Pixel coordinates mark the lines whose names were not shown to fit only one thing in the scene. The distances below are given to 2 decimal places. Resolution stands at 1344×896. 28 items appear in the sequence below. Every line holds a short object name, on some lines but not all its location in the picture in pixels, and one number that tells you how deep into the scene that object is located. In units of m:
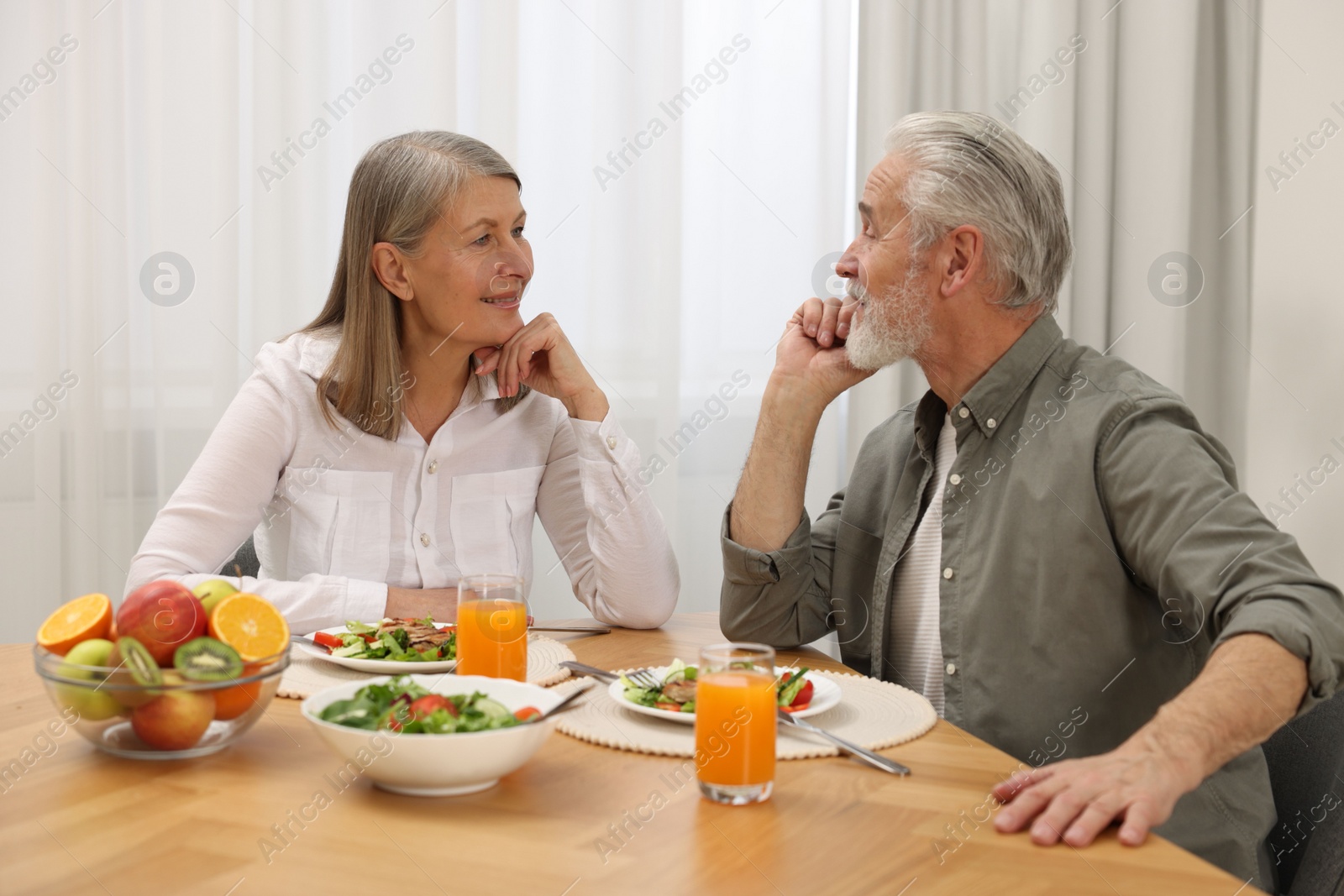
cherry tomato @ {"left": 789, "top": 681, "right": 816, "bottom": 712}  1.23
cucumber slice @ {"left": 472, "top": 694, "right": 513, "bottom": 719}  1.04
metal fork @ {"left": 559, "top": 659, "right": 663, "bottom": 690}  1.29
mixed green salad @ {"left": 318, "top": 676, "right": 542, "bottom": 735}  1.00
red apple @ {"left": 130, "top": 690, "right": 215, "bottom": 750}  1.05
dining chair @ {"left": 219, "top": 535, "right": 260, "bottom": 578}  1.96
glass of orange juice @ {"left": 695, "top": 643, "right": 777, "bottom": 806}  1.00
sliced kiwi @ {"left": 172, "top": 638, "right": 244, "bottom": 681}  1.04
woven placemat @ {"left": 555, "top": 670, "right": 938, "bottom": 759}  1.14
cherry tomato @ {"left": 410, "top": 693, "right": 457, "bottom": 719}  1.00
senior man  1.11
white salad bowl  0.96
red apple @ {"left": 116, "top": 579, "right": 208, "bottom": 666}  1.05
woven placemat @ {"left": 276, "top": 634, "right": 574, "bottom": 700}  1.31
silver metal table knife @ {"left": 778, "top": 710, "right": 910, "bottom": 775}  1.08
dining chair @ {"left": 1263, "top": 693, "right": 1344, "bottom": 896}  1.27
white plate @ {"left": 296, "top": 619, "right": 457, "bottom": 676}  1.36
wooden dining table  0.84
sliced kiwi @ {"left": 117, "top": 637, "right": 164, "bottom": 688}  1.03
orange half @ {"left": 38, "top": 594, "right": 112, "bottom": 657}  1.08
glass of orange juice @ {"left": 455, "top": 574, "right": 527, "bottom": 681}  1.26
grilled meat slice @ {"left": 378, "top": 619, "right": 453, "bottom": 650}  1.42
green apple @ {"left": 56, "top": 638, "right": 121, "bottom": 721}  1.04
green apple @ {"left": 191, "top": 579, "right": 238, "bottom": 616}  1.13
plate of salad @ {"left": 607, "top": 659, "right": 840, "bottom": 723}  1.21
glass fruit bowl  1.03
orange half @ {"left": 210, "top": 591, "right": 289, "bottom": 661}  1.11
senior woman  1.84
